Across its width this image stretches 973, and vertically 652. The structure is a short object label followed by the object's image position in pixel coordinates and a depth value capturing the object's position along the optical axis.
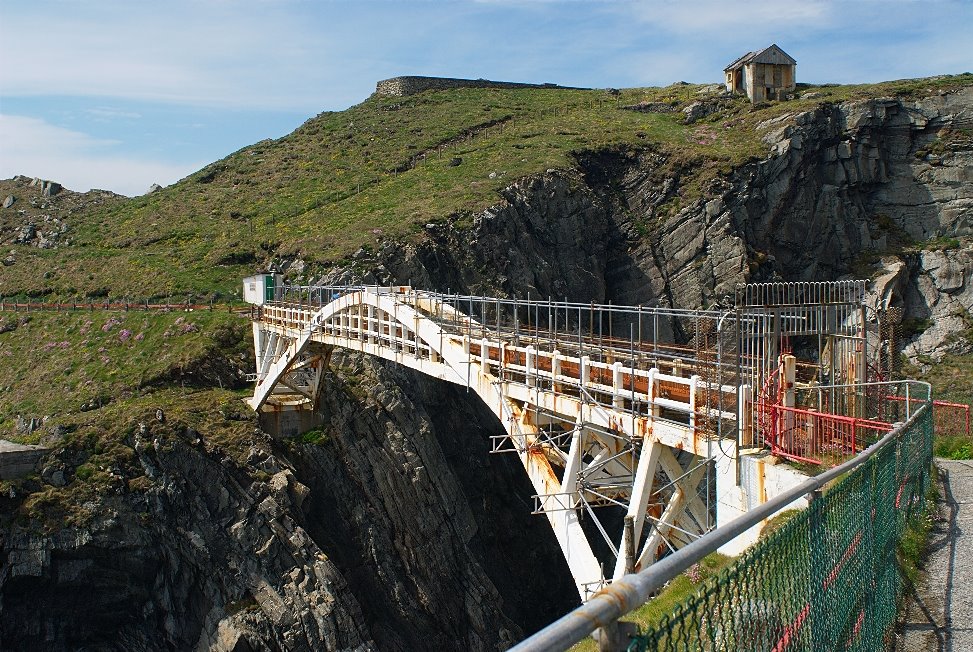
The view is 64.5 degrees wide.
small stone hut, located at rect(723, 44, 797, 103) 64.88
